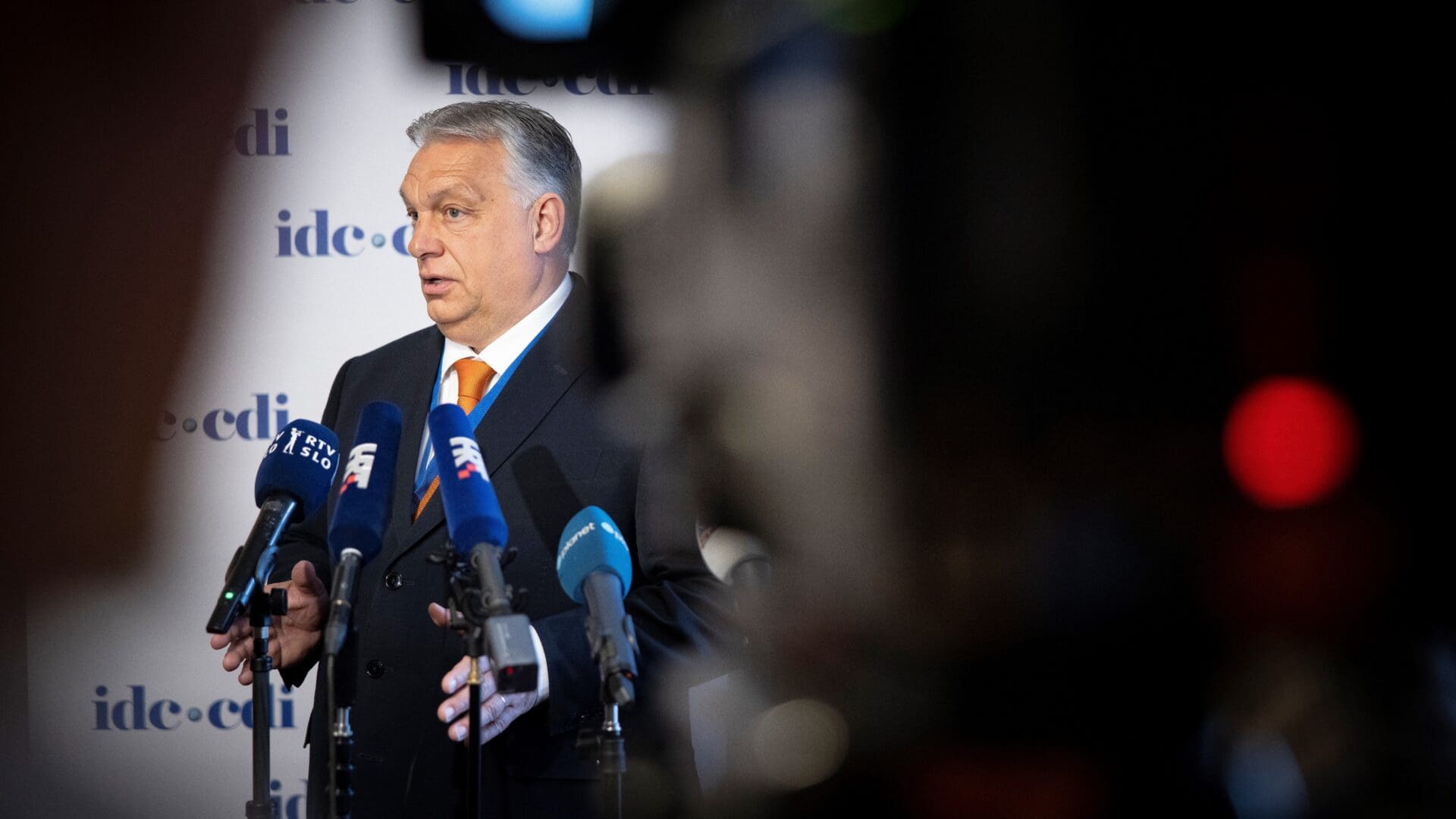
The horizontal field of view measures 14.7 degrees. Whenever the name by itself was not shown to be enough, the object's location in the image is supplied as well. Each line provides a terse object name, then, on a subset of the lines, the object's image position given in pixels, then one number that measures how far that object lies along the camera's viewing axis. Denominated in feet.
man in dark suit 18.33
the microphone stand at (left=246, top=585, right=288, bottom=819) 17.33
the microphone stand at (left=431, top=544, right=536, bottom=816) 16.96
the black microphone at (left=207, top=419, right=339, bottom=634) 17.22
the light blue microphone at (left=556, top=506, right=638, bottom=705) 16.95
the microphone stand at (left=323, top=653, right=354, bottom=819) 17.11
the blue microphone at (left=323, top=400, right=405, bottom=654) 17.08
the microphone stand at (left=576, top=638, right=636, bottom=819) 17.06
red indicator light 19.80
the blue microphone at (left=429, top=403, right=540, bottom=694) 16.32
